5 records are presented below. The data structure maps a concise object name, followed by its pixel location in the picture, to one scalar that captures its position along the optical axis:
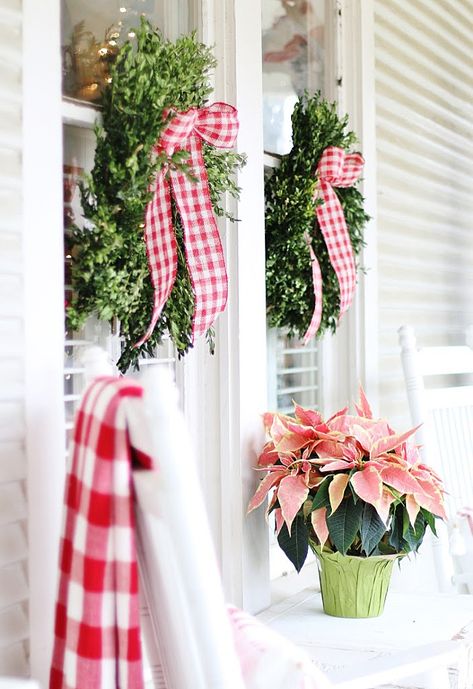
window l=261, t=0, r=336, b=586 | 1.96
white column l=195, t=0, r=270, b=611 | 1.69
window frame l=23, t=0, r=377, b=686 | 1.21
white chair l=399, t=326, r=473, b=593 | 2.13
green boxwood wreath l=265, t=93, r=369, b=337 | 1.85
